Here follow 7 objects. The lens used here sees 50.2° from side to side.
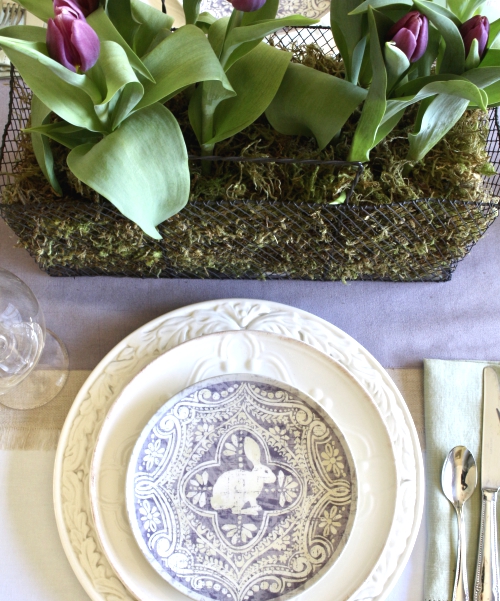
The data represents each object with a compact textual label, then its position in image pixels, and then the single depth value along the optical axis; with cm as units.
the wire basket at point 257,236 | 42
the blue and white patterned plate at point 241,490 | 43
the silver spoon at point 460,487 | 46
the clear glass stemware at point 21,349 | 45
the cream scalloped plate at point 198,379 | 44
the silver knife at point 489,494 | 45
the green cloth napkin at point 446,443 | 47
